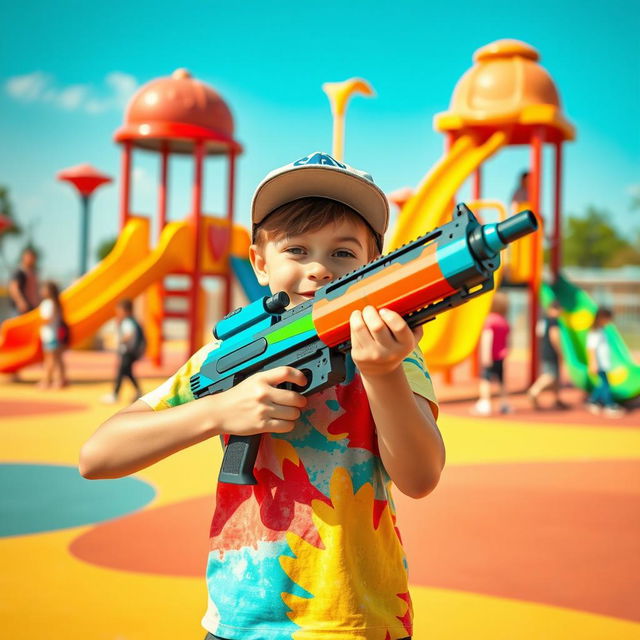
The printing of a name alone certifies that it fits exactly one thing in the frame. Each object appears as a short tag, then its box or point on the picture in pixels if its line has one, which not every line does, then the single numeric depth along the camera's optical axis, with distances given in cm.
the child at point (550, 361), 1123
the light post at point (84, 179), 2134
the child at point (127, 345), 1058
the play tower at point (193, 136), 1536
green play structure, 1181
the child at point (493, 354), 1035
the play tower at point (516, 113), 1338
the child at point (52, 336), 1258
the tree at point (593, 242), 7500
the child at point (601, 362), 1134
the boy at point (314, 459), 166
